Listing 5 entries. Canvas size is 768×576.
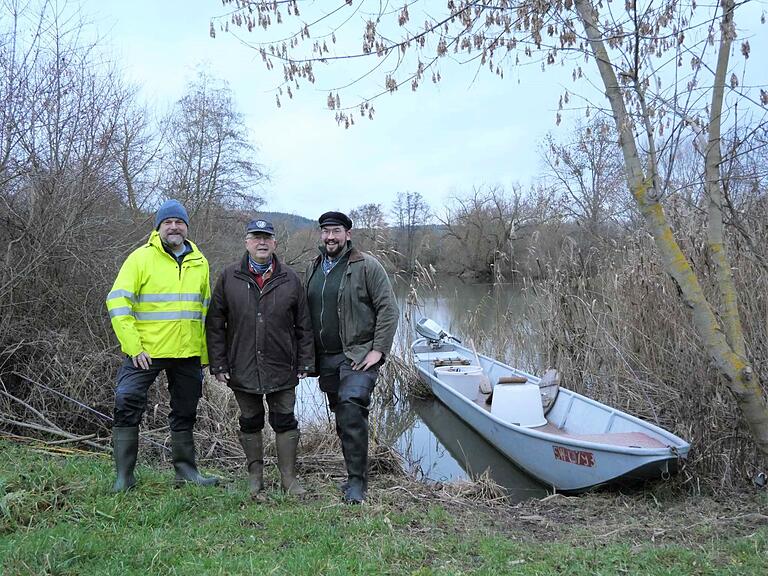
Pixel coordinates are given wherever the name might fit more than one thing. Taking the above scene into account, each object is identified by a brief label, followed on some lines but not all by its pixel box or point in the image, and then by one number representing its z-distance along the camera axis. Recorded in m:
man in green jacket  4.20
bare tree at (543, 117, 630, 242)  9.98
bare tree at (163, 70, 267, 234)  19.17
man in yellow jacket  3.89
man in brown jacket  4.09
